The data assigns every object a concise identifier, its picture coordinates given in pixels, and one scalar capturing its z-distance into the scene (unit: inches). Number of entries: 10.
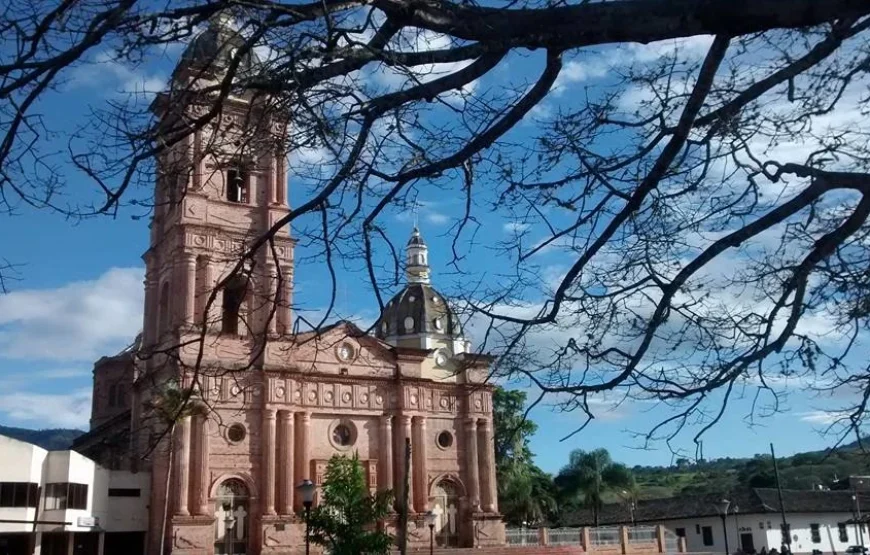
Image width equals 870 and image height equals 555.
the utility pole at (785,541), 1469.6
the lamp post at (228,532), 1352.1
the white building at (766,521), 1932.8
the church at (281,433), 1333.7
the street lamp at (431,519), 1305.1
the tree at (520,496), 1919.3
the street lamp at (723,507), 1268.5
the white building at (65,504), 1226.0
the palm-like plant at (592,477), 2060.8
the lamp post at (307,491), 765.9
